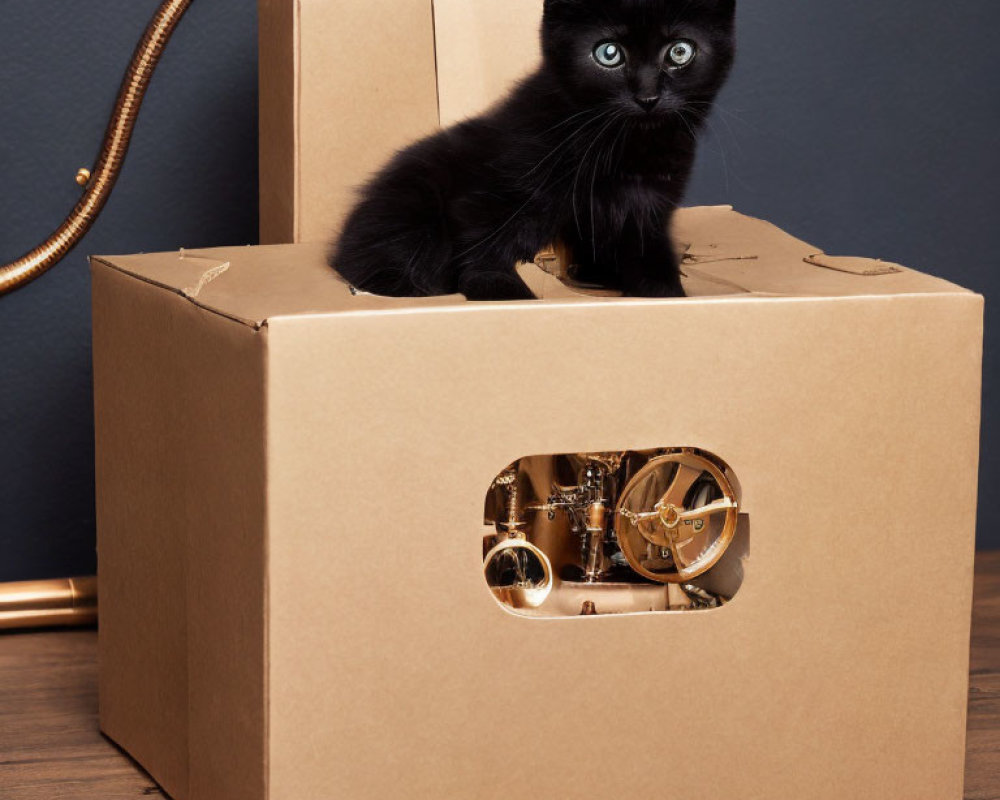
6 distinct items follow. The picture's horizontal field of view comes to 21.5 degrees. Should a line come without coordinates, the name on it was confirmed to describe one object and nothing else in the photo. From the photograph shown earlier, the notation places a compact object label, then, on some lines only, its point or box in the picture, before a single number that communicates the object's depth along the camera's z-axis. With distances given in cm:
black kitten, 104
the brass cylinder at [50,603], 130
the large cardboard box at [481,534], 98
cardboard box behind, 118
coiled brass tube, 129
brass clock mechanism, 104
